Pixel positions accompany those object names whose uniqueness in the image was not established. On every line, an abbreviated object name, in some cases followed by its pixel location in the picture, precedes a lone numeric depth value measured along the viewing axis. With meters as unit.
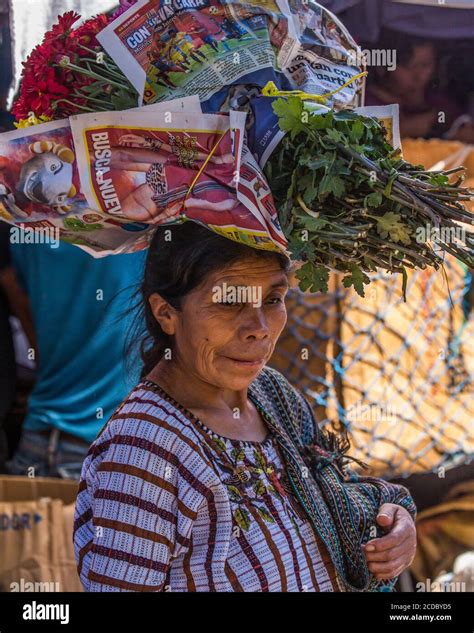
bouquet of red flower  1.97
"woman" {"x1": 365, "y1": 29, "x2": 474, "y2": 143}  3.76
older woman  1.83
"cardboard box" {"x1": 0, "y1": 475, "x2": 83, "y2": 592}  3.73
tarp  3.63
